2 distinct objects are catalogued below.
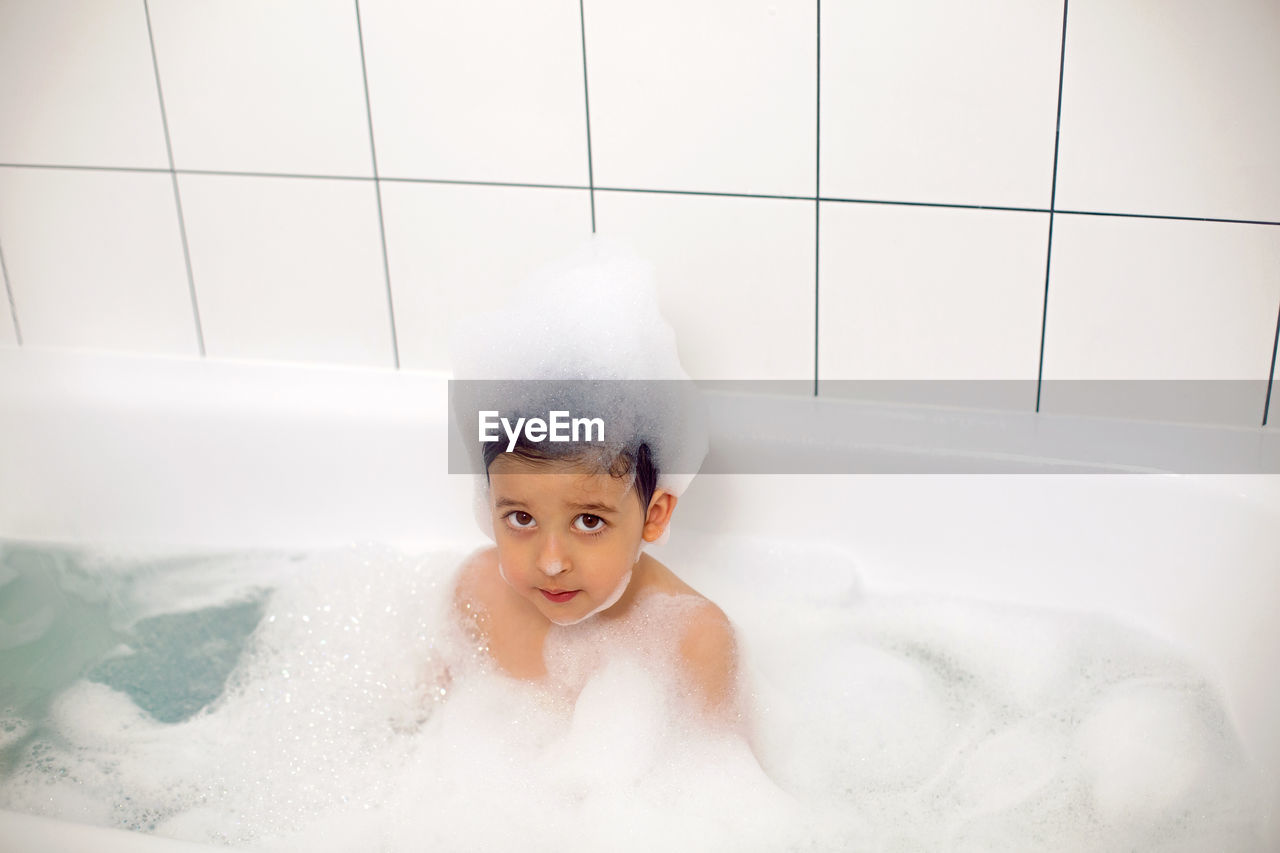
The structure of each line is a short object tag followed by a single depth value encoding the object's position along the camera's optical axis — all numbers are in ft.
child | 3.63
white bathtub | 4.08
